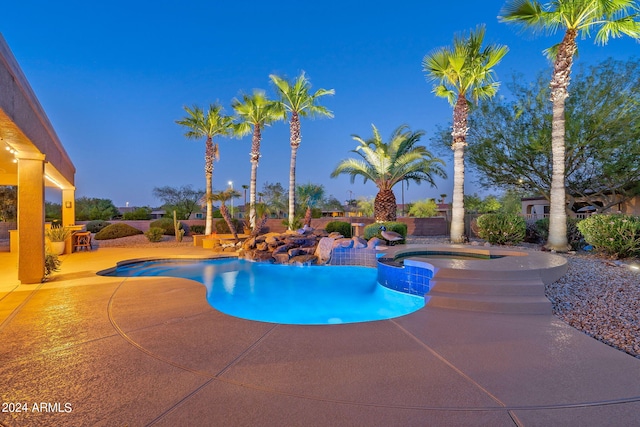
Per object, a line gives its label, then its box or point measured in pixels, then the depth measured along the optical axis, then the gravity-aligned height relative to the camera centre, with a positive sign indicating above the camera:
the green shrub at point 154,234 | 16.14 -1.21
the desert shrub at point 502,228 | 11.67 -0.45
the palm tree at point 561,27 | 9.86 +6.12
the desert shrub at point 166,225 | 19.59 -0.90
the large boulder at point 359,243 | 10.34 -0.98
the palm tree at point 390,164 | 15.68 +2.58
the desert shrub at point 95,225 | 19.42 -0.97
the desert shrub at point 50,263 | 7.01 -1.26
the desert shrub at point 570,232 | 10.95 -0.56
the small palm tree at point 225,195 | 16.73 +0.90
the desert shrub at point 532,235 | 13.28 -0.78
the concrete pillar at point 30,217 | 6.21 -0.16
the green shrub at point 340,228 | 16.30 -0.75
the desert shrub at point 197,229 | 20.67 -1.17
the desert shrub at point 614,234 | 8.10 -0.43
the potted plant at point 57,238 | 10.99 -1.02
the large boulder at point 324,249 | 10.65 -1.25
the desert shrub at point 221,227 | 20.20 -0.99
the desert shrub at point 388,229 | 13.16 -0.62
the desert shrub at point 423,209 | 28.02 +0.54
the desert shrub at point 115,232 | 17.03 -1.21
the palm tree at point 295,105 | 17.00 +6.11
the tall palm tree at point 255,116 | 17.88 +5.72
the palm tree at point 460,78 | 12.54 +5.82
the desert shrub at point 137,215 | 25.30 -0.37
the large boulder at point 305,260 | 10.67 -1.61
